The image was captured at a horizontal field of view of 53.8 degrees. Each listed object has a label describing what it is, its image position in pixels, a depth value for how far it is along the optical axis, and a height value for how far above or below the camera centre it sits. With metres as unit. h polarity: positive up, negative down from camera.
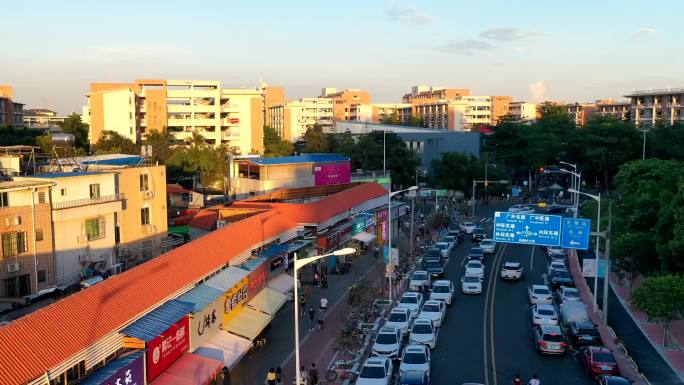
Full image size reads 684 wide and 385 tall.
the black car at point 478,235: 61.38 -10.58
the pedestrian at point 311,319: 31.77 -9.41
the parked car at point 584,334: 28.91 -9.28
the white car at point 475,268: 42.02 -9.52
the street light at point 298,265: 17.02 -3.74
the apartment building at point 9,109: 101.56 +1.64
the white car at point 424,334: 28.44 -9.07
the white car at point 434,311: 31.89 -9.22
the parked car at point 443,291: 36.19 -9.39
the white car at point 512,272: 43.47 -9.80
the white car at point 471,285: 39.22 -9.66
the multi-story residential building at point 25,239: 28.09 -5.19
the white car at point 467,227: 65.19 -10.44
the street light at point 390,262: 36.53 -7.86
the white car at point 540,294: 36.12 -9.46
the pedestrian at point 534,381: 22.89 -8.86
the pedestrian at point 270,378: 23.27 -8.91
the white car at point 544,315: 31.27 -9.20
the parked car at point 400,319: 30.58 -9.25
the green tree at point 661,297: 27.34 -7.27
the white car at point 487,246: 53.94 -10.17
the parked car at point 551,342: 27.78 -9.15
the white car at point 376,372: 23.12 -8.81
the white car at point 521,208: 74.75 -10.06
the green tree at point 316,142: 92.75 -3.15
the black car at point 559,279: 41.31 -9.84
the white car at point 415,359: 24.56 -8.91
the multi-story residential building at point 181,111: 88.69 +1.05
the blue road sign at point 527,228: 35.28 -5.74
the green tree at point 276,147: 93.75 -4.03
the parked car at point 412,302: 33.80 -9.42
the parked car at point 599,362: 24.94 -9.02
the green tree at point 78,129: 92.63 -1.54
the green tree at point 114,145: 75.88 -2.94
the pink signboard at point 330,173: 62.62 -5.10
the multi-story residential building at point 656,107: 110.75 +2.14
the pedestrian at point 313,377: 23.99 -9.14
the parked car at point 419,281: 40.25 -9.69
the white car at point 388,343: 27.08 -9.12
